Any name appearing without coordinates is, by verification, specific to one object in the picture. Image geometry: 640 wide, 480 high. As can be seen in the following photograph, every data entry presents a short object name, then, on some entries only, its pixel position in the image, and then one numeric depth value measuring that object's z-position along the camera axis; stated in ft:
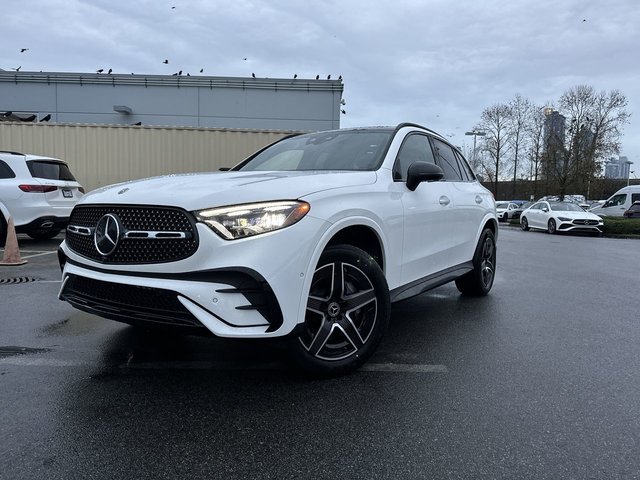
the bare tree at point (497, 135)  159.02
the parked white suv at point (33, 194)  29.09
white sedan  64.39
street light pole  147.57
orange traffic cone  24.59
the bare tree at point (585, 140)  115.44
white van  83.71
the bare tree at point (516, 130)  154.10
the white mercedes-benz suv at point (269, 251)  8.55
